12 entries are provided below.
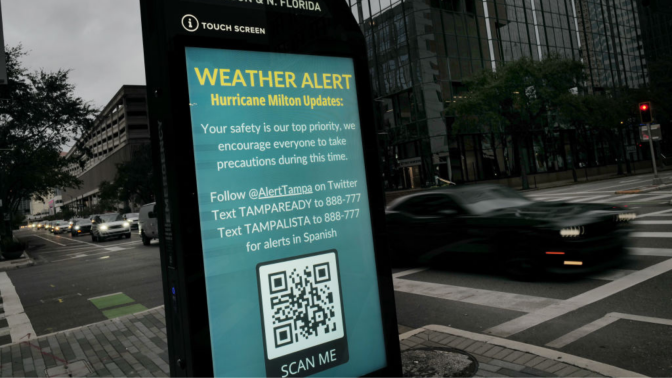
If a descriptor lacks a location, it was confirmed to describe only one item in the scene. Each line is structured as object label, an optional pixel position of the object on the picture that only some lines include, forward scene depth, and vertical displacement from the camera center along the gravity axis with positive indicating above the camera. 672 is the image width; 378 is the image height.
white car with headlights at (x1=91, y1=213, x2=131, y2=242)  29.58 +0.46
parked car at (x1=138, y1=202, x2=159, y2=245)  20.88 +0.19
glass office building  37.59 +10.84
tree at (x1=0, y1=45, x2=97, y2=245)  29.05 +7.96
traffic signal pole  21.71 -0.24
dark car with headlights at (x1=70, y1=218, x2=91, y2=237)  45.28 +1.02
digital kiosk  2.53 +0.15
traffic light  20.86 +2.79
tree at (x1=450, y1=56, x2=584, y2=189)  32.75 +6.72
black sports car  6.82 -0.66
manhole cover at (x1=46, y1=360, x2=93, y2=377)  4.67 -1.34
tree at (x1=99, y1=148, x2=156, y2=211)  55.91 +6.70
